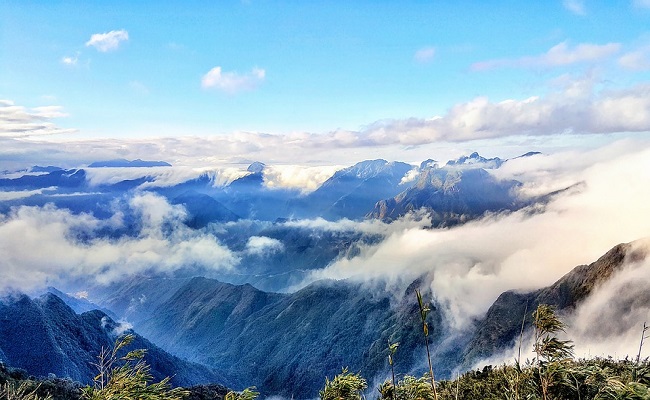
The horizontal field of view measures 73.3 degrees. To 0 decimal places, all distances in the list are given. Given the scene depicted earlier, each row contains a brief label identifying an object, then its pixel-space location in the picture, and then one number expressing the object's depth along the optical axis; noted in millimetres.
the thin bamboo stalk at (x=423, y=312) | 21030
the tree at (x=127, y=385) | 27938
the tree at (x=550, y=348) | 27844
